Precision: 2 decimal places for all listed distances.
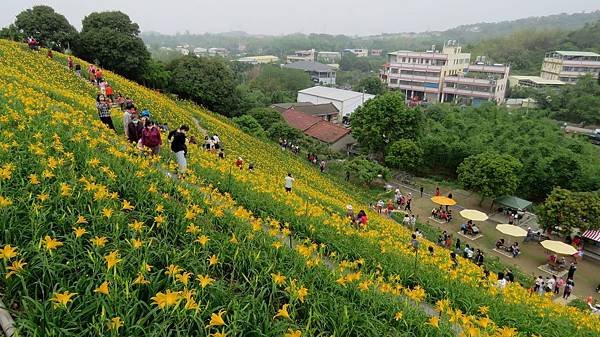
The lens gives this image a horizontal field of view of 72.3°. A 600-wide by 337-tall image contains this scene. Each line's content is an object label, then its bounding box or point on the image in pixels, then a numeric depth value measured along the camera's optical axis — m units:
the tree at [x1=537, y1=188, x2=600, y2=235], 21.62
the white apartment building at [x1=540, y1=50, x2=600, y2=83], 83.25
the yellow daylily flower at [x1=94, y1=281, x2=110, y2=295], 3.91
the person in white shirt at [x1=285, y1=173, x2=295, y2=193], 13.81
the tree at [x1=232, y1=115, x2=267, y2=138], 33.00
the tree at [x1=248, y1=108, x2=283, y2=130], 37.62
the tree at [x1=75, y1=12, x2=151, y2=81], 33.28
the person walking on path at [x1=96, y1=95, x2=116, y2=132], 11.66
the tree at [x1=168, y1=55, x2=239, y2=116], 36.38
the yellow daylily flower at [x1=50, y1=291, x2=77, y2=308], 3.66
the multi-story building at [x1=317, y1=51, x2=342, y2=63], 171.56
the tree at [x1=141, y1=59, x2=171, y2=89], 35.72
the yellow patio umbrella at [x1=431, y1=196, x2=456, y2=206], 24.20
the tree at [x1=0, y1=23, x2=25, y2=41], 30.73
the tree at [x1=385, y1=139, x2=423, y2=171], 33.66
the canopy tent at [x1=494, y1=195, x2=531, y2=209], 26.19
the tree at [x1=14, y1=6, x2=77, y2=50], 32.00
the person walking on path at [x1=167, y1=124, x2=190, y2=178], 10.07
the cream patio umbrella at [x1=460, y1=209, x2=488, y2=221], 22.11
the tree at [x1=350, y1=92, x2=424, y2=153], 36.12
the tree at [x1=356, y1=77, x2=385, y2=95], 77.12
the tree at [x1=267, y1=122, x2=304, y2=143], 35.50
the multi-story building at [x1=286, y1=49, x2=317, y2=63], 165.12
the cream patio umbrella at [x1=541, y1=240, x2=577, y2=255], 18.98
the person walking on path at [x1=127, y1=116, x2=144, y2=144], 10.95
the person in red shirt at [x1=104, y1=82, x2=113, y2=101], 18.92
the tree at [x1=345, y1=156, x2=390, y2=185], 29.94
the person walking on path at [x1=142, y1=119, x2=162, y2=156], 10.14
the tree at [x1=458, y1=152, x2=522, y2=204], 27.23
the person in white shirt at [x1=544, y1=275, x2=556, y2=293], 16.56
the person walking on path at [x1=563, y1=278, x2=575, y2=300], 16.75
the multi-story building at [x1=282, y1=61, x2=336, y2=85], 107.81
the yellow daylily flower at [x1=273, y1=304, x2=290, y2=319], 4.25
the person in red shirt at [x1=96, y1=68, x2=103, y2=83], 22.72
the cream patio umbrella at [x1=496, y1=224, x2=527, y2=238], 20.38
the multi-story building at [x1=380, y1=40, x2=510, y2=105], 72.94
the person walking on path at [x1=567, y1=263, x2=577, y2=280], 17.73
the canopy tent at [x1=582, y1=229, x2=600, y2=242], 21.45
